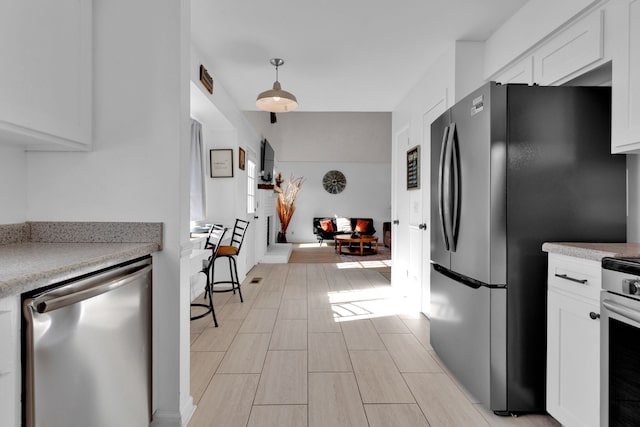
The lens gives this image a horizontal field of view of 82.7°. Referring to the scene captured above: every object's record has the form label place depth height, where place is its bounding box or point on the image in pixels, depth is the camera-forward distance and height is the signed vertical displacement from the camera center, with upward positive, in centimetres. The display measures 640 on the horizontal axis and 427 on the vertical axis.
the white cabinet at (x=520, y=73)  247 +100
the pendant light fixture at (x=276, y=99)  338 +106
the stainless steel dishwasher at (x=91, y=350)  96 -45
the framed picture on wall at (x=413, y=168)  378 +49
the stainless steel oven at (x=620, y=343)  126 -47
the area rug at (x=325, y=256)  729 -95
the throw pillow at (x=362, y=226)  985 -38
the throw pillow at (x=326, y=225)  1007 -36
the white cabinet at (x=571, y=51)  189 +93
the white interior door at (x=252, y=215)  584 -5
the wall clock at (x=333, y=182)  1075 +89
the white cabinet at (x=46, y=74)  122 +52
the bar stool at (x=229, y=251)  376 -41
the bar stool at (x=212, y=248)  323 -35
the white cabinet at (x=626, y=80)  161 +61
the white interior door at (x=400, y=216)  432 -4
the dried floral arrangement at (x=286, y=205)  1035 +20
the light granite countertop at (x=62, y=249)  95 -15
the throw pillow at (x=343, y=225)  1011 -36
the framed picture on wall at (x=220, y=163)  468 +63
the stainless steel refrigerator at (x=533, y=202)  183 +6
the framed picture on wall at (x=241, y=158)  492 +75
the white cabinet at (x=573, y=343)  145 -55
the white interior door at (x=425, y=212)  345 +1
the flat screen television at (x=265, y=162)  707 +99
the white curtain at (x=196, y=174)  406 +42
